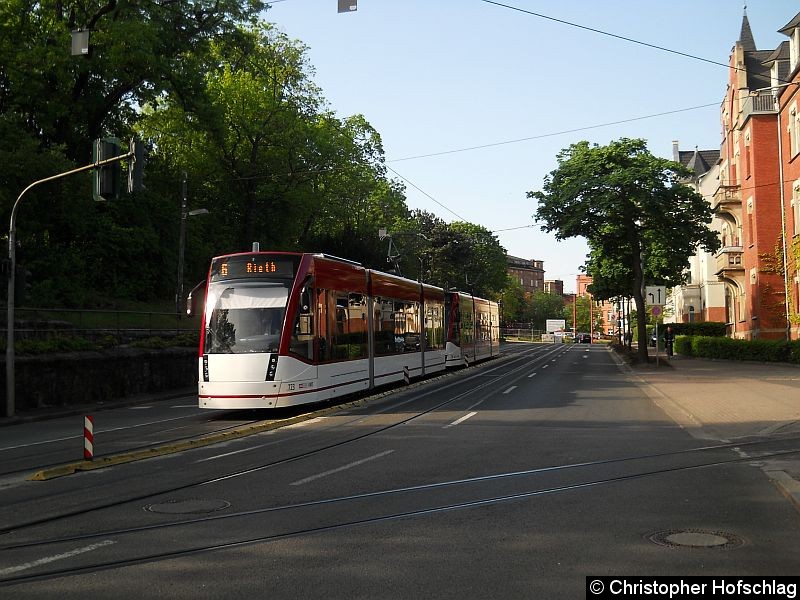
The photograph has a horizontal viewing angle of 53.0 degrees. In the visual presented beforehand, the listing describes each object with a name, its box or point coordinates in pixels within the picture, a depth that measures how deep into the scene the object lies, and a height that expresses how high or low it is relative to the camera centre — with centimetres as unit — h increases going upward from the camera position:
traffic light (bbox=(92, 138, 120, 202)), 1669 +331
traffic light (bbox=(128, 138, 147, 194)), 1664 +342
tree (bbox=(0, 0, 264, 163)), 3250 +1164
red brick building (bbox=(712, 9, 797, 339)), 4397 +695
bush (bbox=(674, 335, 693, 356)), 5212 -146
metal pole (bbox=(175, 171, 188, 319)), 3488 +411
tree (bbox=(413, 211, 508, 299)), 9112 +823
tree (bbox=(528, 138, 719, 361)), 3453 +532
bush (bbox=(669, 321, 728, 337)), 5922 -41
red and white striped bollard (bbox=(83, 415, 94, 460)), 1114 -149
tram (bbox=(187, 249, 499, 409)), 1656 -2
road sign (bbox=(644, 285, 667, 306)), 3478 +125
